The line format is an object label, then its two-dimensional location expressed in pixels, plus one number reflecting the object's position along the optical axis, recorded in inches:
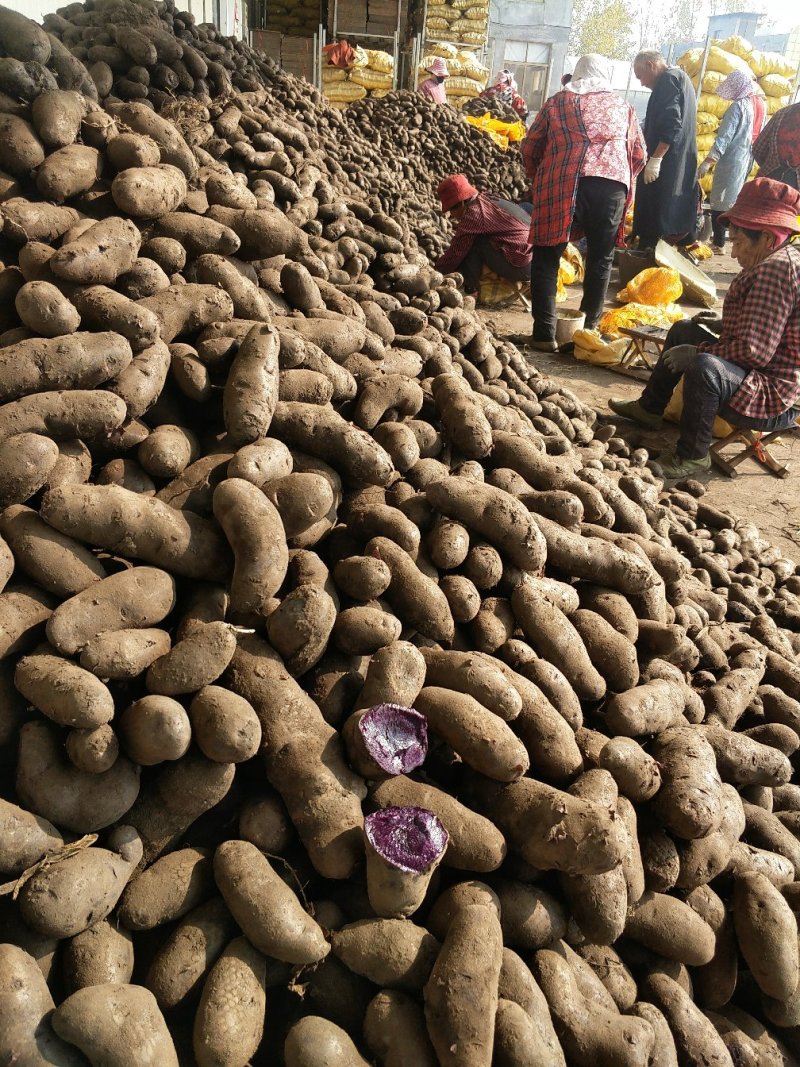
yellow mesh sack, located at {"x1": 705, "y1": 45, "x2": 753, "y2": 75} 623.2
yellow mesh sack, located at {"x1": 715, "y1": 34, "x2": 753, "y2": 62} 661.3
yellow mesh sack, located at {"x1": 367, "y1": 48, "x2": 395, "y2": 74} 597.3
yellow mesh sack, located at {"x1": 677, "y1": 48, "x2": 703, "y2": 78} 655.1
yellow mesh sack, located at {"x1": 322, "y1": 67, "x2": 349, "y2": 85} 595.2
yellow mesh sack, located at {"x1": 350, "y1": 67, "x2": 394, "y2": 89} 597.0
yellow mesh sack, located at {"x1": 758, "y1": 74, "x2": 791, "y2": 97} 674.8
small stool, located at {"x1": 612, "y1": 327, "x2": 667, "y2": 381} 275.0
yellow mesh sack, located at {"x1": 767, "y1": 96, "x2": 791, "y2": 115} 685.3
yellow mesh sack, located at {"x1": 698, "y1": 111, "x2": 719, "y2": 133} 639.1
